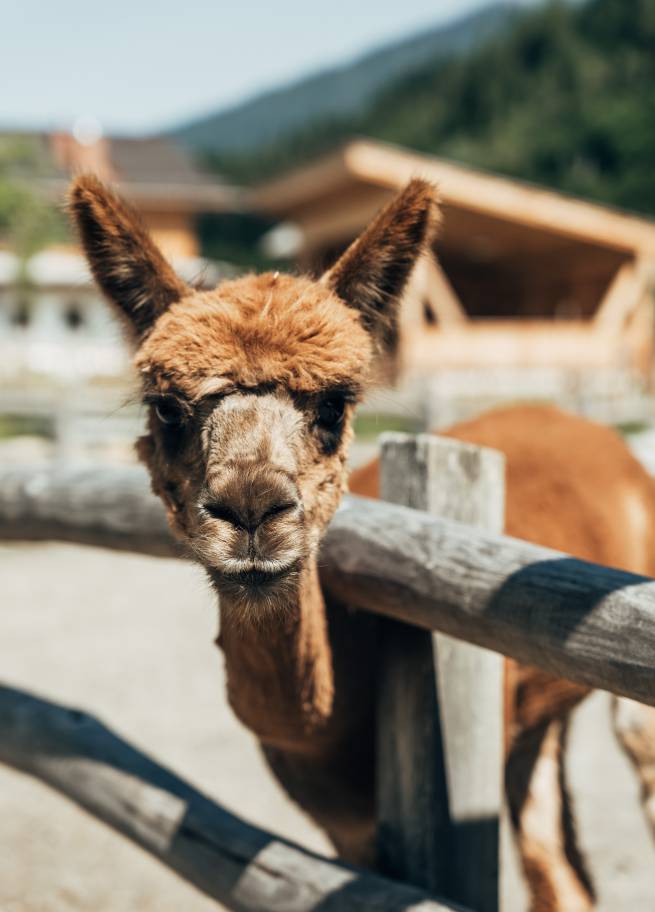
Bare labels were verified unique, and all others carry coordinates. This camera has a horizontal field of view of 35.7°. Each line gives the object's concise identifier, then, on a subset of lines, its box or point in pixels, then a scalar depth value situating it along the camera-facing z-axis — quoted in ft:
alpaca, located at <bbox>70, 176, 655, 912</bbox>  6.86
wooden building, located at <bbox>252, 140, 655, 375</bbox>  59.11
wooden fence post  8.27
